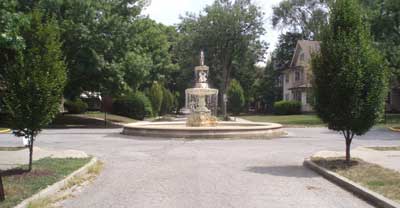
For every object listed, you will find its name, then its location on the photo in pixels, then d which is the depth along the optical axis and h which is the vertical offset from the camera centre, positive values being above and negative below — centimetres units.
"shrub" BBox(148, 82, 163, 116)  5640 +187
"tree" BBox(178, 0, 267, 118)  6644 +1019
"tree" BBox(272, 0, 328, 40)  7350 +1463
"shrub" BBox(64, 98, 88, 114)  5284 +67
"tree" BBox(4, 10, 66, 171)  1110 +66
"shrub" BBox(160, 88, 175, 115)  6377 +137
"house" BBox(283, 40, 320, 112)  6175 +477
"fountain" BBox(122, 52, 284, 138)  2377 -73
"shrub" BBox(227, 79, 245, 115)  5601 +178
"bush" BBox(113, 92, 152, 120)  5075 +67
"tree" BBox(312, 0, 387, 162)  1278 +90
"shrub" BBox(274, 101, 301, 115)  5841 +60
